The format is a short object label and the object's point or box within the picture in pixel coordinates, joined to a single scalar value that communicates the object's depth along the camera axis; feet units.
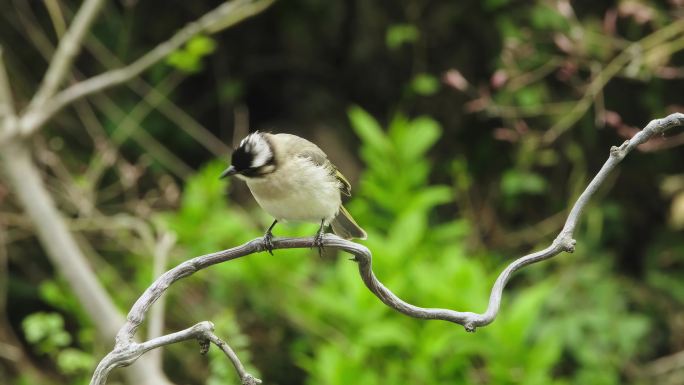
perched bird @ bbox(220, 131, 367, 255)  15.93
